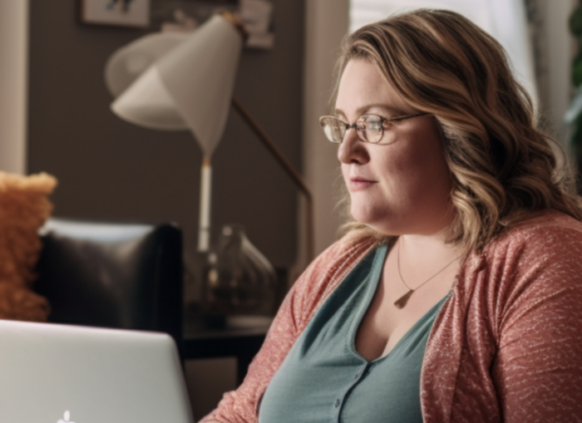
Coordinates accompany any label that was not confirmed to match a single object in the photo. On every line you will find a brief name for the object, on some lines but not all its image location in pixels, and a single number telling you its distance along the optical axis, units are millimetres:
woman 1682
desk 2533
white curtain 3979
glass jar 2676
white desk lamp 2609
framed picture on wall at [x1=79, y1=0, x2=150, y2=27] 3175
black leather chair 2366
